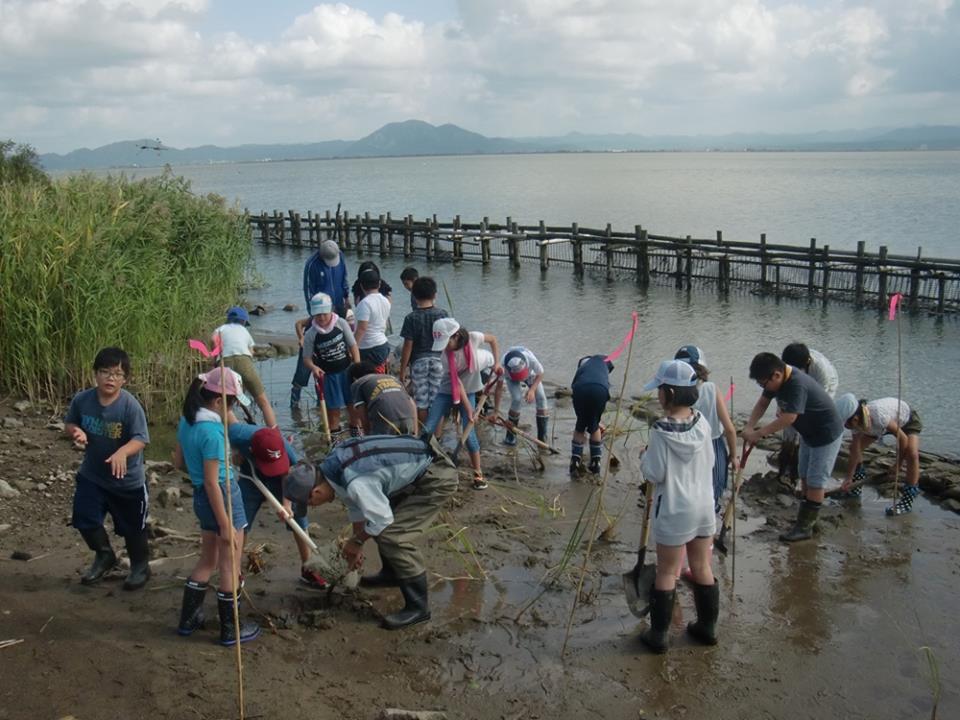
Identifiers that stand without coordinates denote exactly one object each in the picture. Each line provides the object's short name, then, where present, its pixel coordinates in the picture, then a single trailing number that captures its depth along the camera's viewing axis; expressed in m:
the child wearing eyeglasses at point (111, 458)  4.71
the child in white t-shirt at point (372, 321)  8.23
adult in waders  4.33
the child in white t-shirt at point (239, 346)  7.53
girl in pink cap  4.10
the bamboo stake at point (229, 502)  3.57
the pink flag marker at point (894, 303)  6.22
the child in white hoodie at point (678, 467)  4.29
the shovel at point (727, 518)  6.02
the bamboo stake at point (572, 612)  4.46
